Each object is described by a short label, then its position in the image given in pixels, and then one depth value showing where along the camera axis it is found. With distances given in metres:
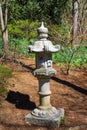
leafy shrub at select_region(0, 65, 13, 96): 3.83
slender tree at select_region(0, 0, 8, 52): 6.55
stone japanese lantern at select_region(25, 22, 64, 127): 3.45
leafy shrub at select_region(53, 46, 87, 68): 6.24
